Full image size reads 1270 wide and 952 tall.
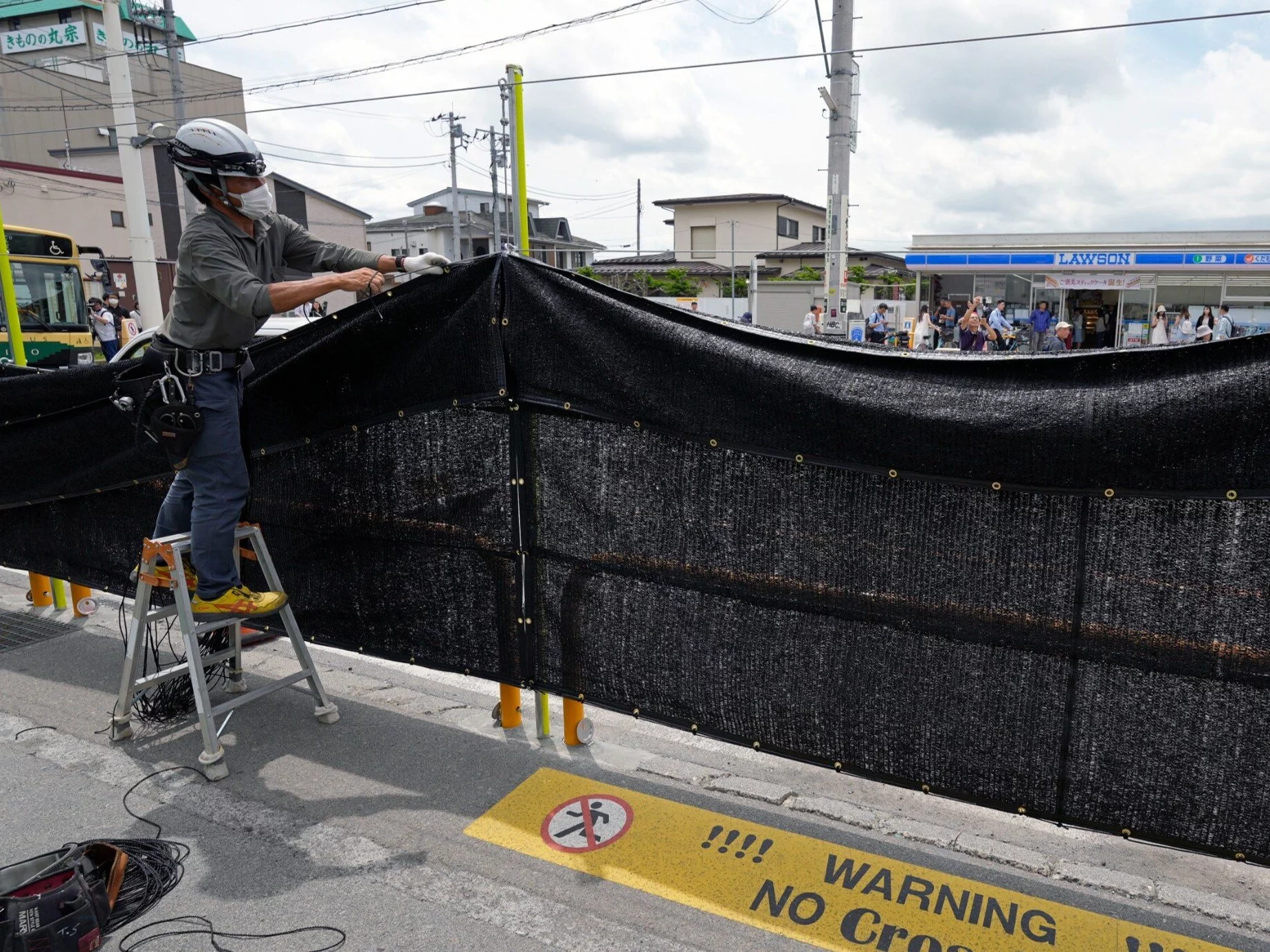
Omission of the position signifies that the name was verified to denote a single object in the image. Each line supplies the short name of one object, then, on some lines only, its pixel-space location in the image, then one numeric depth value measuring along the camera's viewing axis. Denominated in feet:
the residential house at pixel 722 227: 164.76
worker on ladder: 10.80
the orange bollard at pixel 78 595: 17.37
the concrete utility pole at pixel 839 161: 51.49
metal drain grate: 16.28
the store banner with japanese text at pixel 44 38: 183.21
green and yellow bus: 52.85
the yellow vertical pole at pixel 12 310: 16.46
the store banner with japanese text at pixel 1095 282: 81.92
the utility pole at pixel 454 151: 132.98
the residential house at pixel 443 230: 178.50
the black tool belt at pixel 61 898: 7.72
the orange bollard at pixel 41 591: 17.99
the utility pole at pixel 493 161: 133.67
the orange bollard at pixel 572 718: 11.79
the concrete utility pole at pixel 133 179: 59.36
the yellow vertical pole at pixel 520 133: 11.05
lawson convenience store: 80.64
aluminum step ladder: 11.27
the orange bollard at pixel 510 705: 12.44
